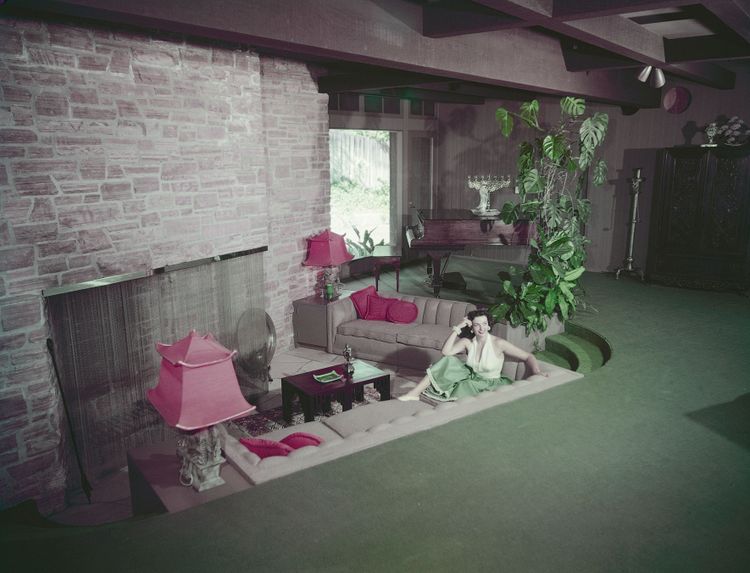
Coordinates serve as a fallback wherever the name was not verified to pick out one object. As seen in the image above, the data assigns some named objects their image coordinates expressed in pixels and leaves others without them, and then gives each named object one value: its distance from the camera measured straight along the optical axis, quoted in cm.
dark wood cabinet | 820
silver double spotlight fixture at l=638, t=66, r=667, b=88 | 583
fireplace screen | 476
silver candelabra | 894
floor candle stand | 935
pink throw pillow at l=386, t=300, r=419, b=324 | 721
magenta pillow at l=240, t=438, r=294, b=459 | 382
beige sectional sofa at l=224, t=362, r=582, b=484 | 364
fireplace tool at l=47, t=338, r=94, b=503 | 454
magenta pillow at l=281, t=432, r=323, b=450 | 405
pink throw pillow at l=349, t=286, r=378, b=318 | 754
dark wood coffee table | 562
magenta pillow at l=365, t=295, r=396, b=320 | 740
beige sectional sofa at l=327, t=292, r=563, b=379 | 681
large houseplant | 679
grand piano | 861
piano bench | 921
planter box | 680
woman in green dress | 500
